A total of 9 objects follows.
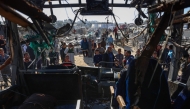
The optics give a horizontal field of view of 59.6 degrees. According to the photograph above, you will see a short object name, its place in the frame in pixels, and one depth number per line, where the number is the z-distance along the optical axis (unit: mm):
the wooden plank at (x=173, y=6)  1944
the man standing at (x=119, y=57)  8609
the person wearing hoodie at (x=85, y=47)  14797
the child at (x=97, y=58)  8273
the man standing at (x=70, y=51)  10278
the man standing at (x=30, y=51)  9712
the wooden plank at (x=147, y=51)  2301
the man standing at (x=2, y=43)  10486
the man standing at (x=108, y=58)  7894
